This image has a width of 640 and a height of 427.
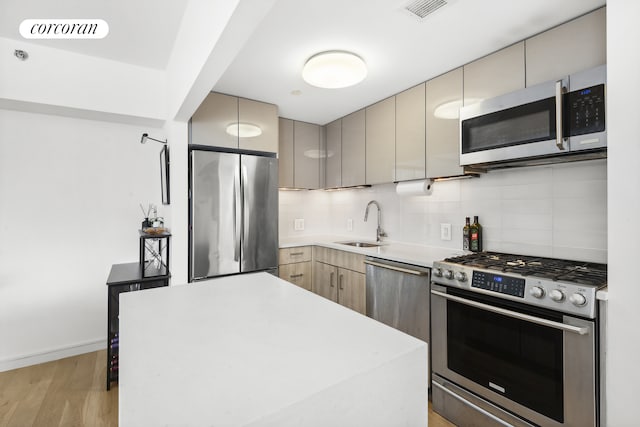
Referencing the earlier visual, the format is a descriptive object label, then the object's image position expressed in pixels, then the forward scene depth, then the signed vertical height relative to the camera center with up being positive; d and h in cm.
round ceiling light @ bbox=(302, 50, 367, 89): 200 +96
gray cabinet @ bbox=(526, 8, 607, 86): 160 +93
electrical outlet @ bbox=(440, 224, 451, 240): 261 -16
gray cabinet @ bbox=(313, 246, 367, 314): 269 -61
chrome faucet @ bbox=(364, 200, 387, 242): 324 -18
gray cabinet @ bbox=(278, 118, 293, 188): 336 +66
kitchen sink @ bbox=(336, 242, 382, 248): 311 -32
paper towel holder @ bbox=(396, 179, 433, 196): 253 +22
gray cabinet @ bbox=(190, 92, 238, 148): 262 +81
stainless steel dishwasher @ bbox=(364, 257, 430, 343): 209 -61
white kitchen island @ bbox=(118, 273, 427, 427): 51 -32
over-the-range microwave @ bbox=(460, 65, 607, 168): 155 +51
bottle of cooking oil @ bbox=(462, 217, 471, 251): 240 -17
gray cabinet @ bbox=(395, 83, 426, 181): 249 +67
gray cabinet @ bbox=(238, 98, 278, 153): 286 +88
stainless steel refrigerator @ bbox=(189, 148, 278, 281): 254 +0
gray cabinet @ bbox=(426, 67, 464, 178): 225 +68
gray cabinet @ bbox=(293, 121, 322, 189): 348 +69
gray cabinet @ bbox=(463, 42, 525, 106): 193 +92
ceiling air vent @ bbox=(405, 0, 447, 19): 156 +108
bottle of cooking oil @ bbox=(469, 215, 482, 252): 236 -19
